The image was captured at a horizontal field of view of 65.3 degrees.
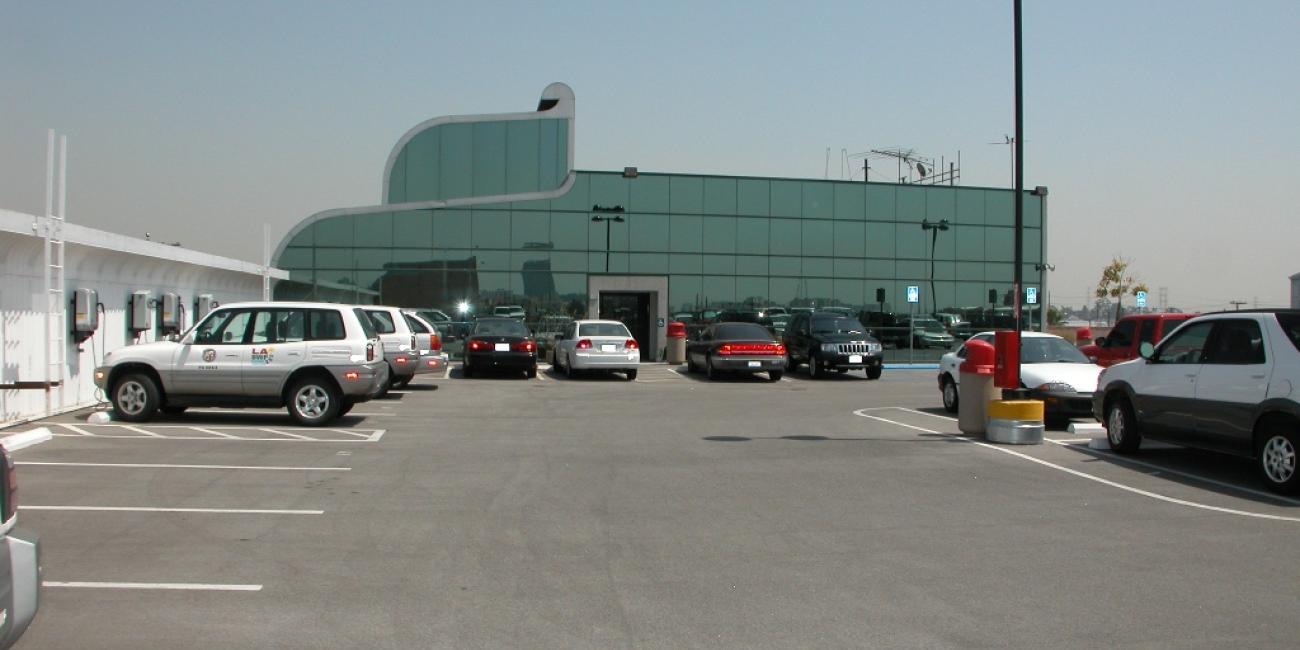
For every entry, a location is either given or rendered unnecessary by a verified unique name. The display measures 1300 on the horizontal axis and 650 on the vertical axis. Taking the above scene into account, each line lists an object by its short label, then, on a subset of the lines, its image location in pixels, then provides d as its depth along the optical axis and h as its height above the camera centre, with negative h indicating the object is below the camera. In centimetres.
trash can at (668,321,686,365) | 3322 -67
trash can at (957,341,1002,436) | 1363 -84
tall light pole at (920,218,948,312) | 3669 +359
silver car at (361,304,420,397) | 1975 -40
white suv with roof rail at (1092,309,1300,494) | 976 -67
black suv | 2680 -55
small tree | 5772 +266
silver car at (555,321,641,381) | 2539 -68
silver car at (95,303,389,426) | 1406 -65
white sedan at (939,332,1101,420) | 1500 -71
